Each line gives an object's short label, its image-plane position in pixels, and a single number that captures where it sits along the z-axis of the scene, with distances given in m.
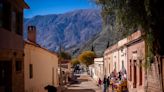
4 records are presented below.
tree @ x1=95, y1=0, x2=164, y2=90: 9.45
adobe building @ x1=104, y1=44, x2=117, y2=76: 24.79
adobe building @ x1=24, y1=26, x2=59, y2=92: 15.91
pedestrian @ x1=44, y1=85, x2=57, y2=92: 8.08
